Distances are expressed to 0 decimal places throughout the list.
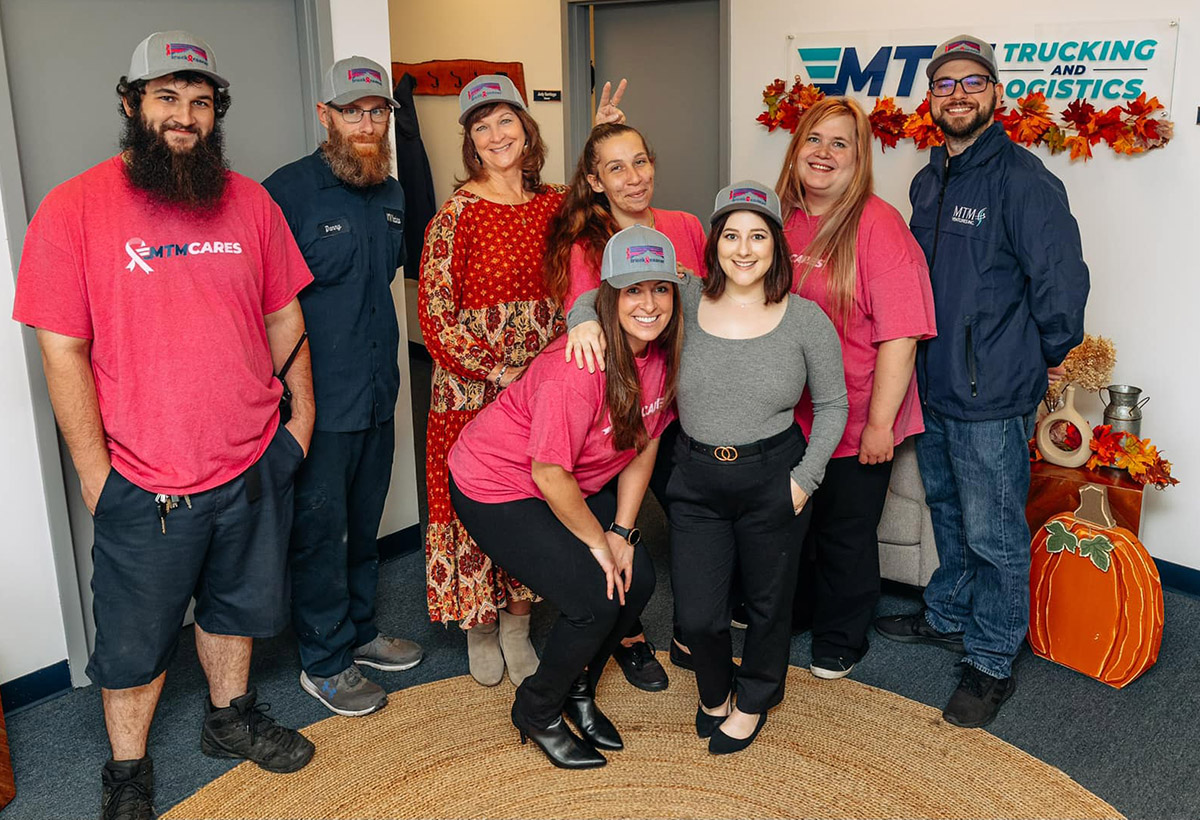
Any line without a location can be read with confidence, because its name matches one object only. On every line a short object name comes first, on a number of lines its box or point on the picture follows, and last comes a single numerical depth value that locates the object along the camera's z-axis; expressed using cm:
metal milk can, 353
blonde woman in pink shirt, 276
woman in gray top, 252
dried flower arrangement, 351
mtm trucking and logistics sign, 352
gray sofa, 338
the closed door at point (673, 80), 521
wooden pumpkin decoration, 301
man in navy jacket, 276
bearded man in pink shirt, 226
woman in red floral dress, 275
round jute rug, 253
